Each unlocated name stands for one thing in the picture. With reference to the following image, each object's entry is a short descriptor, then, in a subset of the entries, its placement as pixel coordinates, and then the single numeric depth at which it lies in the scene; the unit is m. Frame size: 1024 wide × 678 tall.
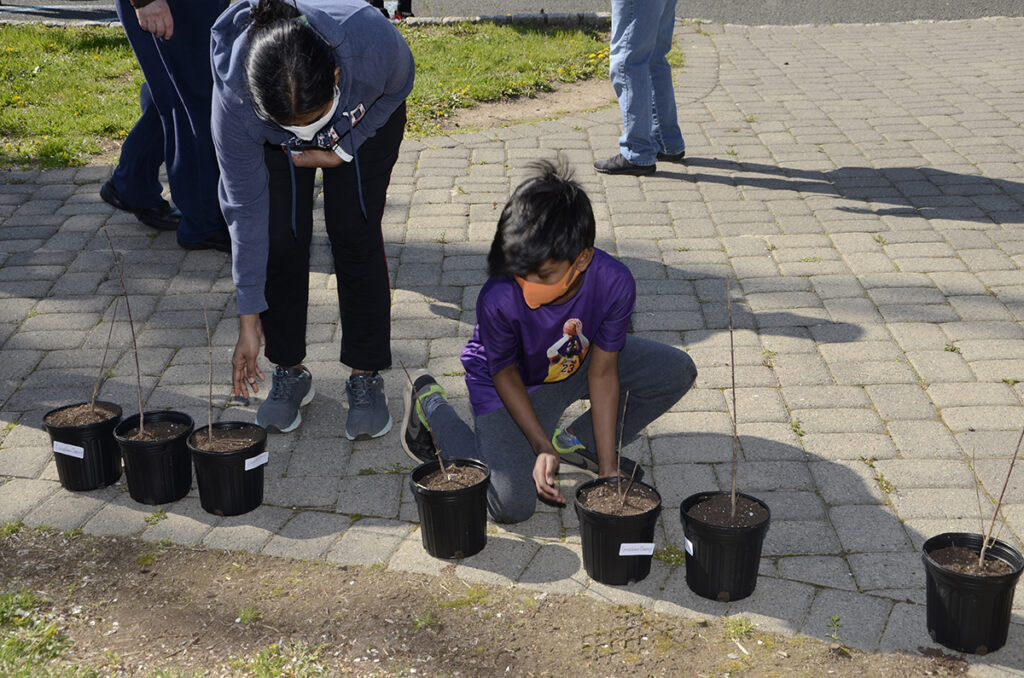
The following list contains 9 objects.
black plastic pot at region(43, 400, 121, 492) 3.95
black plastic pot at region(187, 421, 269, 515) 3.79
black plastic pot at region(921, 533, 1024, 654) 3.06
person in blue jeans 6.88
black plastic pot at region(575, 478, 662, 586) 3.37
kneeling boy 3.38
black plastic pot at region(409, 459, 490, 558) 3.52
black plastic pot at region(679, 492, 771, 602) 3.29
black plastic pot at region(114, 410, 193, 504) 3.86
